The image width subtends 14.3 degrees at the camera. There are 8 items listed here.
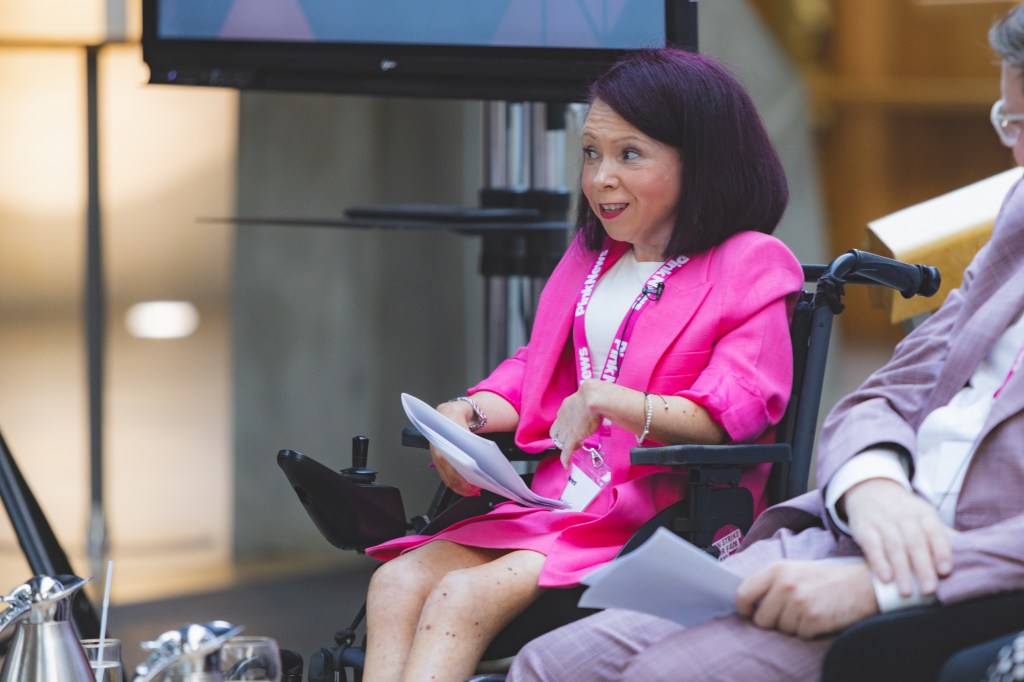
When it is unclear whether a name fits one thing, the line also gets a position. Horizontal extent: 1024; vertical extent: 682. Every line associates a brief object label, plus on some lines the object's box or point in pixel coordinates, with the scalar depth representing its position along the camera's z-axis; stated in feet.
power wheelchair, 17.75
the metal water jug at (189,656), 16.52
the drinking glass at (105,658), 17.89
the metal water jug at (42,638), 17.43
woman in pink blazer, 17.77
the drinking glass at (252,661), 16.55
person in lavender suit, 16.32
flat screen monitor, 20.98
